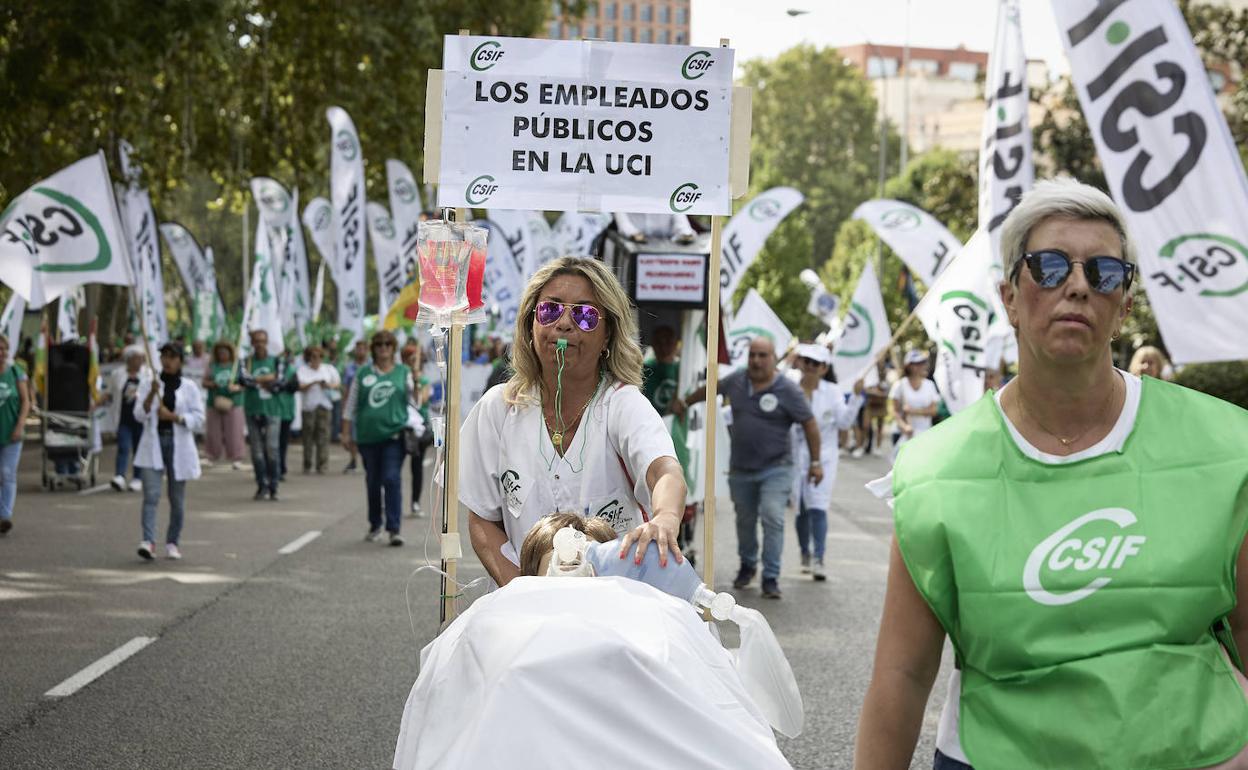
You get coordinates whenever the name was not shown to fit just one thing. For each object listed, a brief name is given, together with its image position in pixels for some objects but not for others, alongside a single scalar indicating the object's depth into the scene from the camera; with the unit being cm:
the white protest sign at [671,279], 1262
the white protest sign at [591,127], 546
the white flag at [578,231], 3334
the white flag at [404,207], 2852
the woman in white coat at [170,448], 1288
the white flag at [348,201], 2584
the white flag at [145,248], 2273
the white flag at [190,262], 3053
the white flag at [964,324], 1336
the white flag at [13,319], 1992
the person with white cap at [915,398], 1639
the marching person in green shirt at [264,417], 1852
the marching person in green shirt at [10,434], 1433
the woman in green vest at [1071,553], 250
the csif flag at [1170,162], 710
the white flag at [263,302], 2541
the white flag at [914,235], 1756
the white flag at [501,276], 3091
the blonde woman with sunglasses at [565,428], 475
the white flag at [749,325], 1806
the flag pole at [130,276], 1348
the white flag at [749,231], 1988
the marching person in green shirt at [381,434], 1449
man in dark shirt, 1160
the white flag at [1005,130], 1159
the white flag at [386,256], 2803
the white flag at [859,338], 1880
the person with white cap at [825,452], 1266
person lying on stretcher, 306
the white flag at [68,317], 2694
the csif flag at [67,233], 1417
